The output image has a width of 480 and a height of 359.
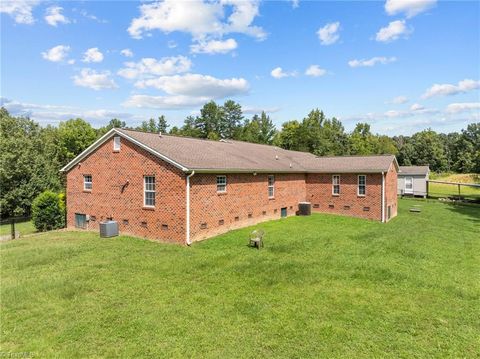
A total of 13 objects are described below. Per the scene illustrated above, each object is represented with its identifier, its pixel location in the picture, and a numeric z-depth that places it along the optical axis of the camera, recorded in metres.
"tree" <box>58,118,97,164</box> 49.81
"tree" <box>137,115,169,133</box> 69.56
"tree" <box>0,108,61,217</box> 28.48
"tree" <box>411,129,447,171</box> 69.94
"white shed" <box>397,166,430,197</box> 35.81
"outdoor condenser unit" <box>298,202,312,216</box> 21.42
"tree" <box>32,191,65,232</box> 18.62
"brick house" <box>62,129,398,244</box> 13.58
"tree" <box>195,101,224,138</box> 69.56
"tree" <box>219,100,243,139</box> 70.12
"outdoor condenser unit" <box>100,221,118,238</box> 14.88
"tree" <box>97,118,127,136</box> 56.29
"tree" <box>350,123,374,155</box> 59.19
